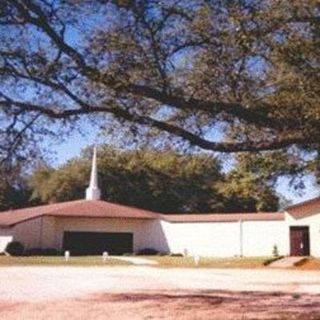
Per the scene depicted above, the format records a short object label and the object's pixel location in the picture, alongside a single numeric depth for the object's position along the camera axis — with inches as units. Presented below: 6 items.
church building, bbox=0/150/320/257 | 2128.4
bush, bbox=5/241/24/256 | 2182.6
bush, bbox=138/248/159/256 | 2404.0
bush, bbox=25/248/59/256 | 2216.3
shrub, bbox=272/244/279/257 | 2144.4
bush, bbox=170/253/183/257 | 2319.3
